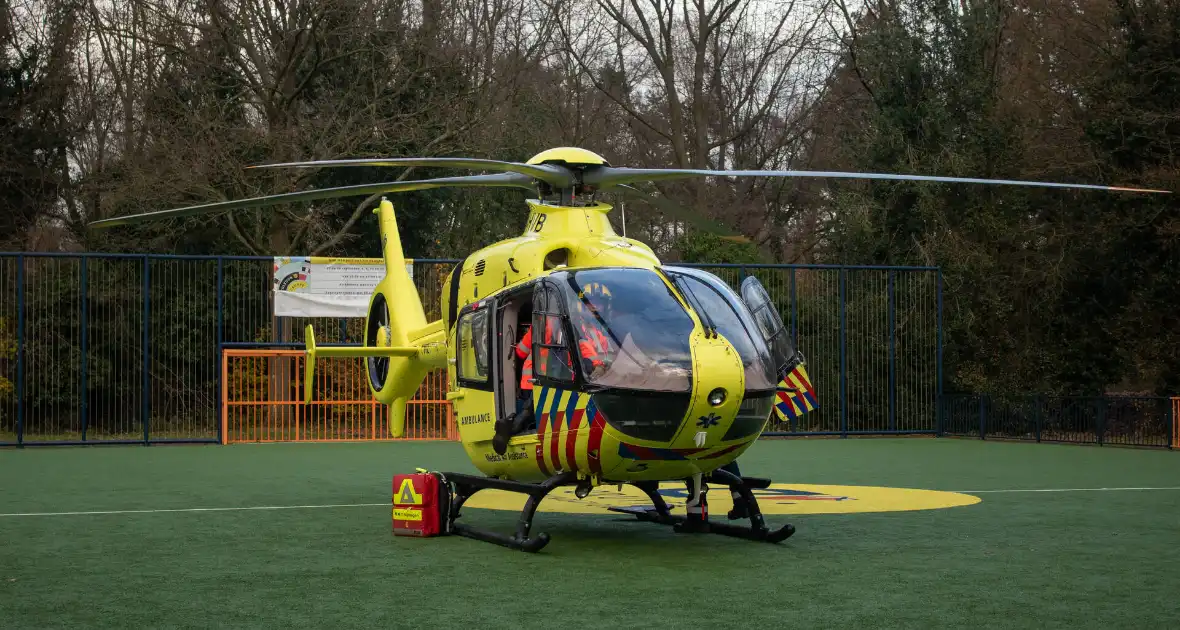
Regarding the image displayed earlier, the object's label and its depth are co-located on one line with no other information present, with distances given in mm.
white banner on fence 24391
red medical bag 10422
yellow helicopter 9062
